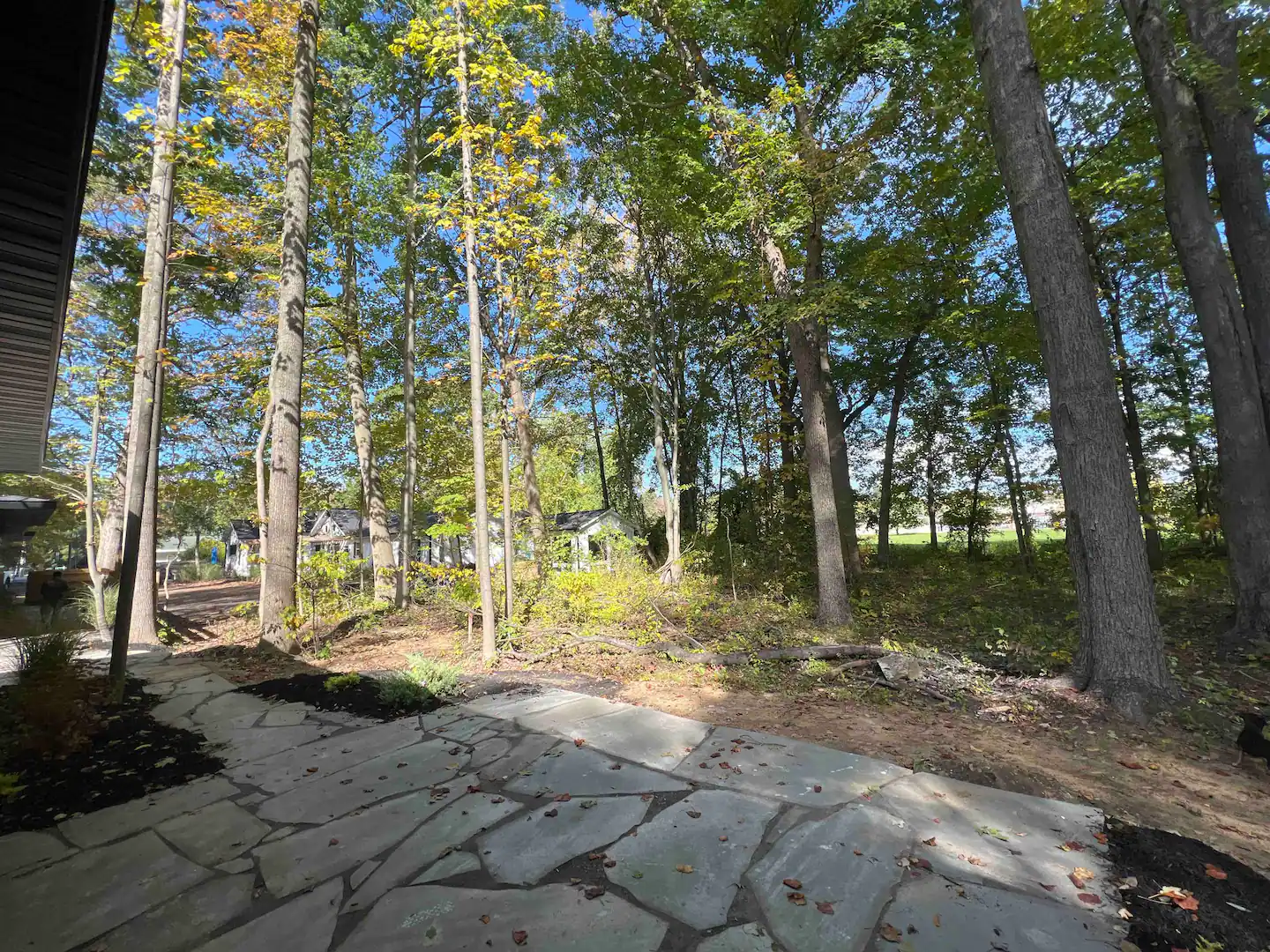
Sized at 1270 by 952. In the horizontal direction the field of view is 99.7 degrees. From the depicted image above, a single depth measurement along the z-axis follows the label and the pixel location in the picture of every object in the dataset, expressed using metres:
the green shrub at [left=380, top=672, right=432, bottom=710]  4.43
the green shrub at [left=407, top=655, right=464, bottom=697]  4.68
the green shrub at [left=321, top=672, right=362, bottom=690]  4.92
